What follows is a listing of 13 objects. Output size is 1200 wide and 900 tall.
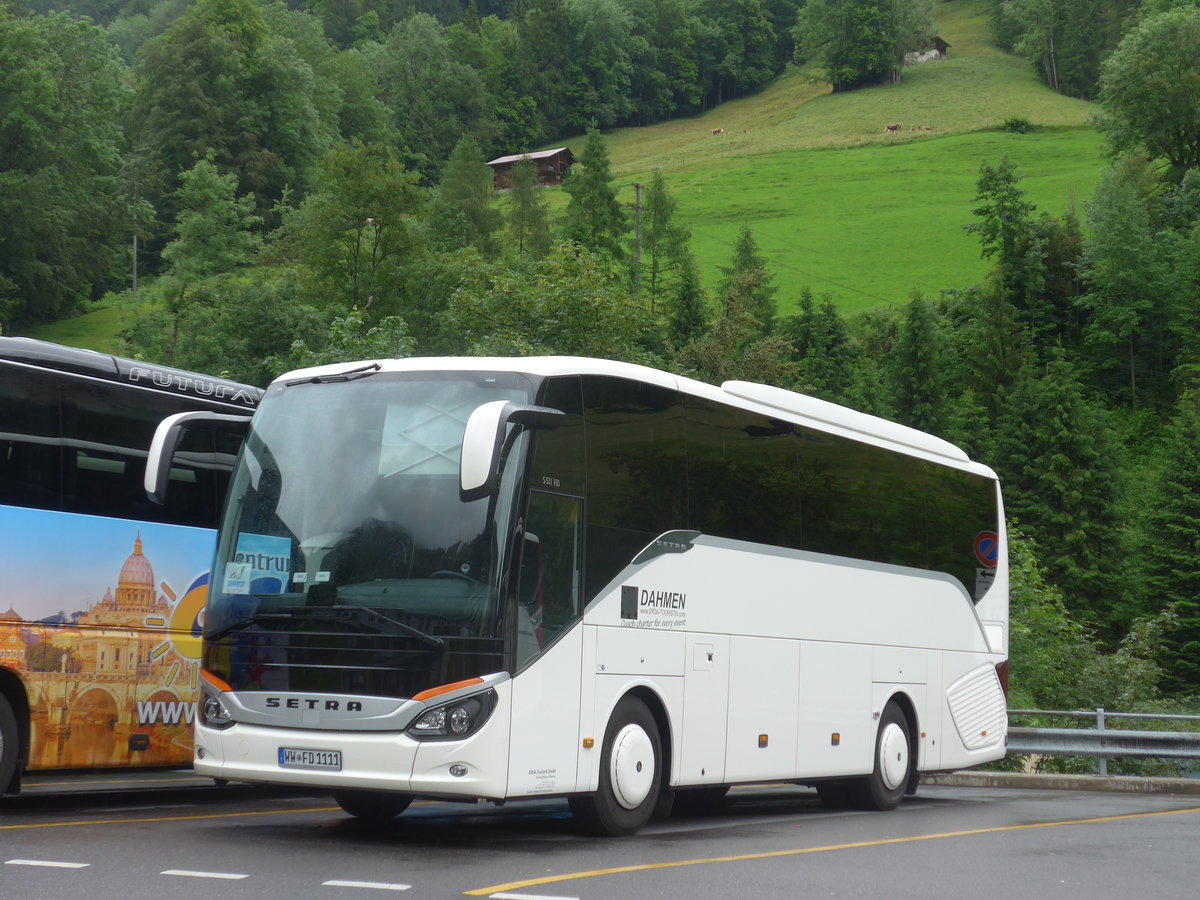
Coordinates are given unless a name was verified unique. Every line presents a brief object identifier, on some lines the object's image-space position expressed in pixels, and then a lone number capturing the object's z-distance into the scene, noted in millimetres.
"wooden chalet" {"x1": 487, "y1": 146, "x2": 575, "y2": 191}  147125
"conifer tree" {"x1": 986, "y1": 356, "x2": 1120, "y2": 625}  62344
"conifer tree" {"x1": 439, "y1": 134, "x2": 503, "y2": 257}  94500
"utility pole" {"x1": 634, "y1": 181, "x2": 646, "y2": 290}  93688
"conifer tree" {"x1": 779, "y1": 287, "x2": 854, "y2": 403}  77562
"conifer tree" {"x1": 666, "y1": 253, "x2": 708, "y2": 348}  80938
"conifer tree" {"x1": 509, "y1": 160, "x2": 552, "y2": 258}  98750
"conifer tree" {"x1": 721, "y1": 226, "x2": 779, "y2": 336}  83250
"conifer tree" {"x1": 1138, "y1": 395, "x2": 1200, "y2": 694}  50219
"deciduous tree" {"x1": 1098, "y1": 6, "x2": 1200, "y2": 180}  93812
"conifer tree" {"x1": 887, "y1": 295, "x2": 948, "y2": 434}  75500
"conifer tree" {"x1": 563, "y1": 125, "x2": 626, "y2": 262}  95625
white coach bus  9430
